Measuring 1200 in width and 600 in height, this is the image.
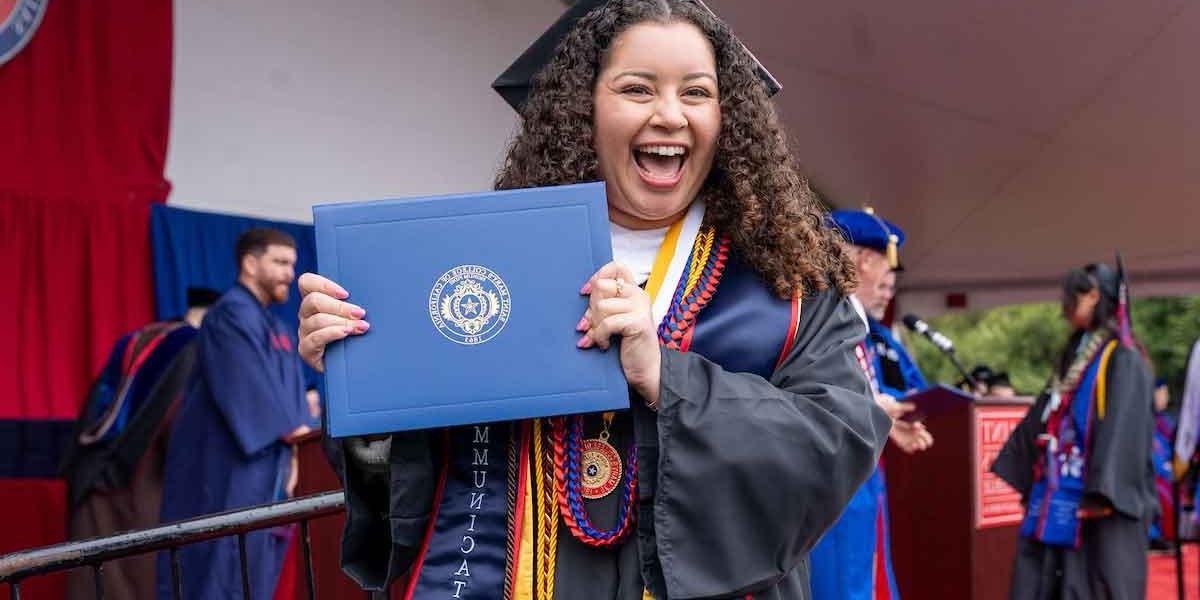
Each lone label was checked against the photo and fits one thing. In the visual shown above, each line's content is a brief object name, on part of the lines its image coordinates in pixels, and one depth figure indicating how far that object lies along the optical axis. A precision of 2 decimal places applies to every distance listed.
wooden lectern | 5.79
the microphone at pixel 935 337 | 5.61
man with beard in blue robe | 5.02
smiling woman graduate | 1.54
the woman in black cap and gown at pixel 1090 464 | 5.47
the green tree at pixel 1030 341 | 28.41
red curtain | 6.04
